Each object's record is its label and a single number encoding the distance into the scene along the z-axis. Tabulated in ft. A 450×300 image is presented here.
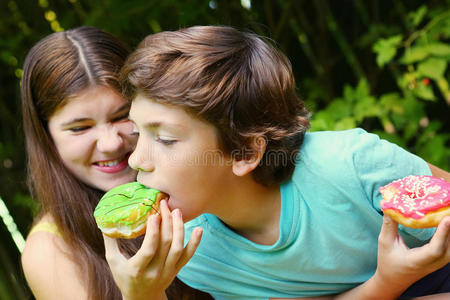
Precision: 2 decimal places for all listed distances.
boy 4.45
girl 5.53
